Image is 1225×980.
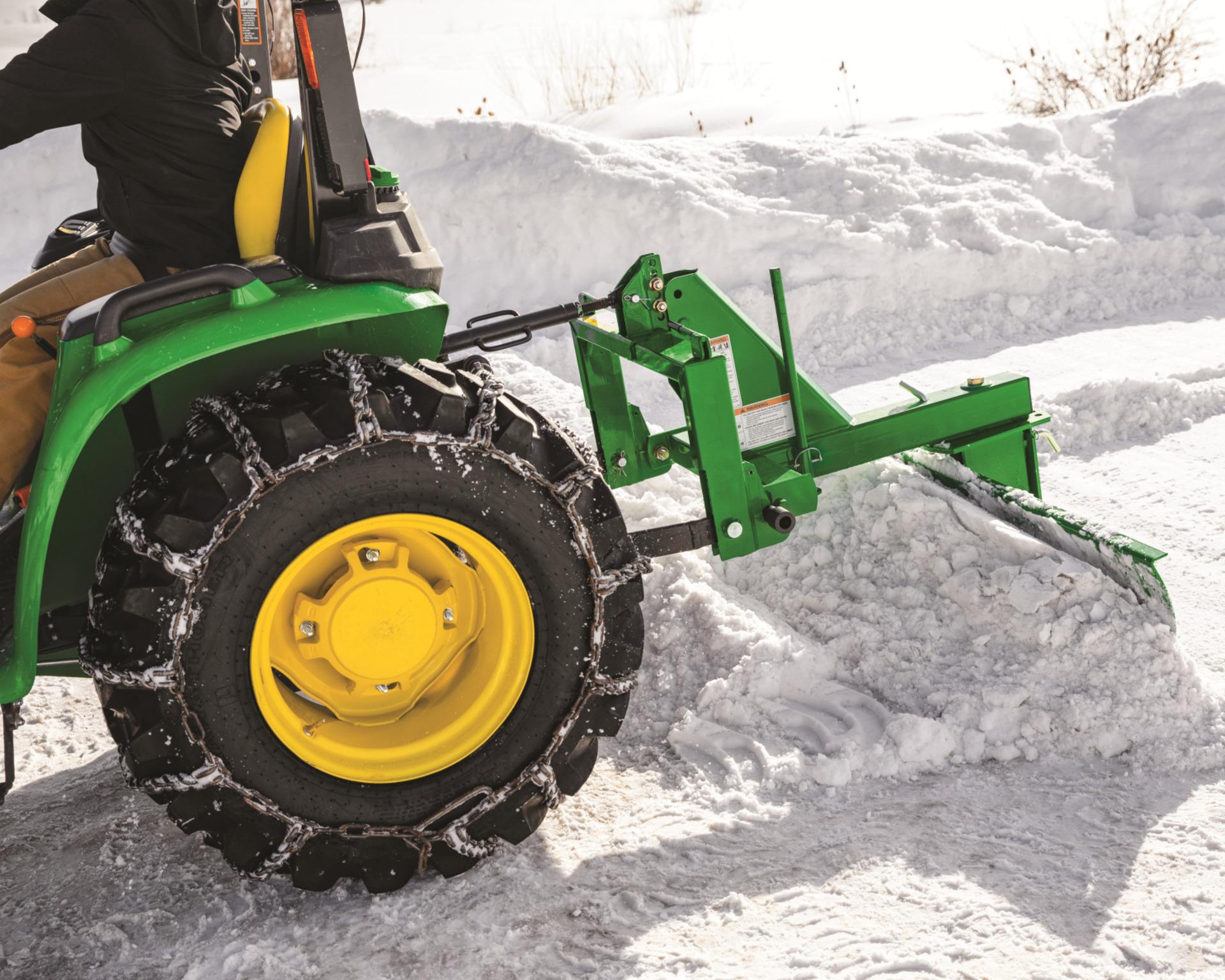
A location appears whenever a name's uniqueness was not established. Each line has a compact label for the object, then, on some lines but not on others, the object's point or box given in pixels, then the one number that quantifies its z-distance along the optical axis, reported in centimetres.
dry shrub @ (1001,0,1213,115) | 881
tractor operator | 242
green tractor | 231
